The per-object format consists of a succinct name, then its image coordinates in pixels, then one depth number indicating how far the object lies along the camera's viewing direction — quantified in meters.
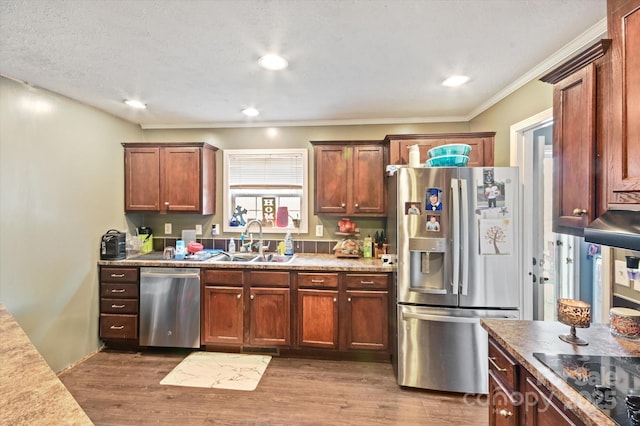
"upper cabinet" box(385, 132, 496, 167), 2.97
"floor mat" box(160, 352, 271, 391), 2.55
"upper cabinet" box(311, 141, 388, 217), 3.31
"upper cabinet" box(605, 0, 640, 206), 1.11
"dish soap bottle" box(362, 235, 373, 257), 3.41
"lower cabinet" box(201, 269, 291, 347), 2.99
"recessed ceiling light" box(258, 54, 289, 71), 2.09
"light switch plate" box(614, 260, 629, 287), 1.57
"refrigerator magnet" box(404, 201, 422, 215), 2.46
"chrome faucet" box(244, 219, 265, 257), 3.50
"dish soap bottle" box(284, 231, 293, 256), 3.52
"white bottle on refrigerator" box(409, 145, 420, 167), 2.71
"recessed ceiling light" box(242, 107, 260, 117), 3.19
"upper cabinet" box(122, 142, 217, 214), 3.46
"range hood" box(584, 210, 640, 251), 1.03
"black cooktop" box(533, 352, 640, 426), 0.93
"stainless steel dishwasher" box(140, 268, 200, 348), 3.05
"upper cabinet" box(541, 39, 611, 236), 1.28
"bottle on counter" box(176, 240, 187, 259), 3.28
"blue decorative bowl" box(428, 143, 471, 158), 2.56
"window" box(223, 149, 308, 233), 3.71
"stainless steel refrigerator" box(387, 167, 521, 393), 2.37
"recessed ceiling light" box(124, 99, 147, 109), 2.95
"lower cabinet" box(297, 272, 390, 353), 2.88
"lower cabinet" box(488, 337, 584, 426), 1.09
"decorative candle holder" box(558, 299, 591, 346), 1.31
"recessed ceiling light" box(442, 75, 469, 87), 2.42
